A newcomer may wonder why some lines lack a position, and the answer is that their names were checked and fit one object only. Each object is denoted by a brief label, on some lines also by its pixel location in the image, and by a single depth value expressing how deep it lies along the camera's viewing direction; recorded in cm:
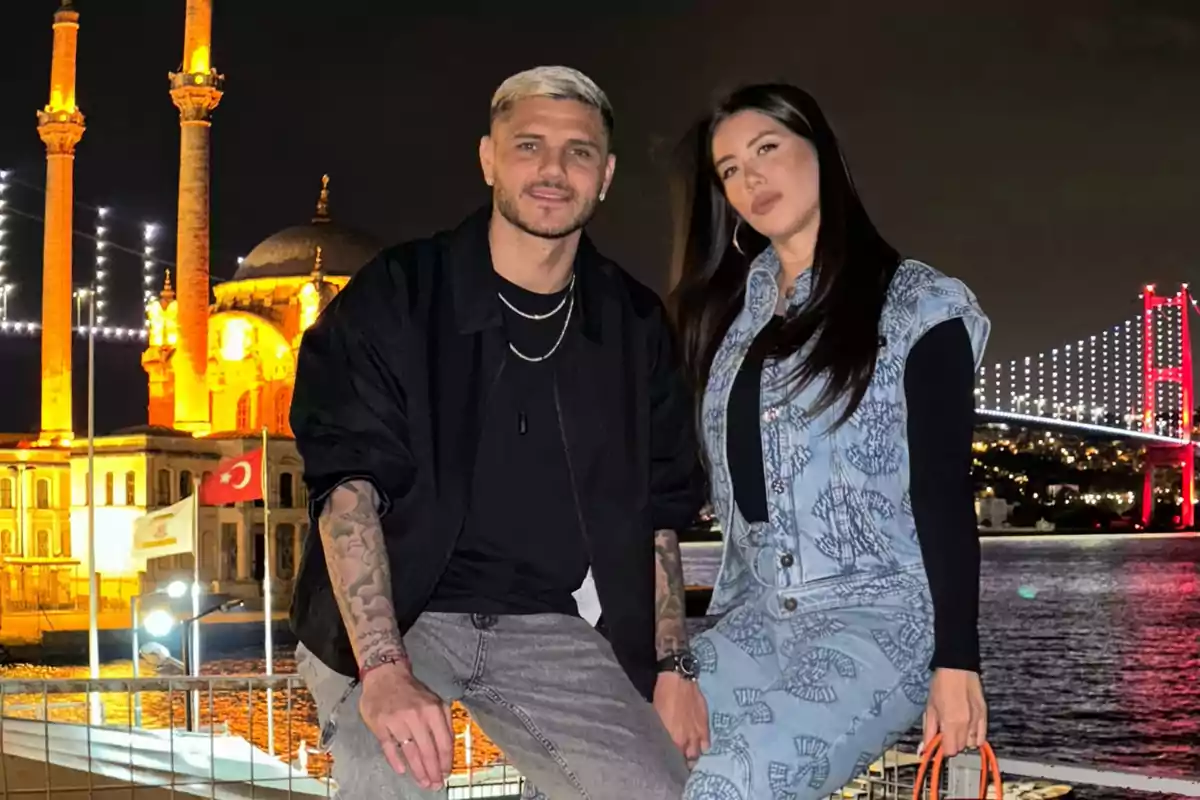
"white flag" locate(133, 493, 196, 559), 2198
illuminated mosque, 4616
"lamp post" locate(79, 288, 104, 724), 2681
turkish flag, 2173
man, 333
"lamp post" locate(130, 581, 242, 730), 1362
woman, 314
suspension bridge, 8056
